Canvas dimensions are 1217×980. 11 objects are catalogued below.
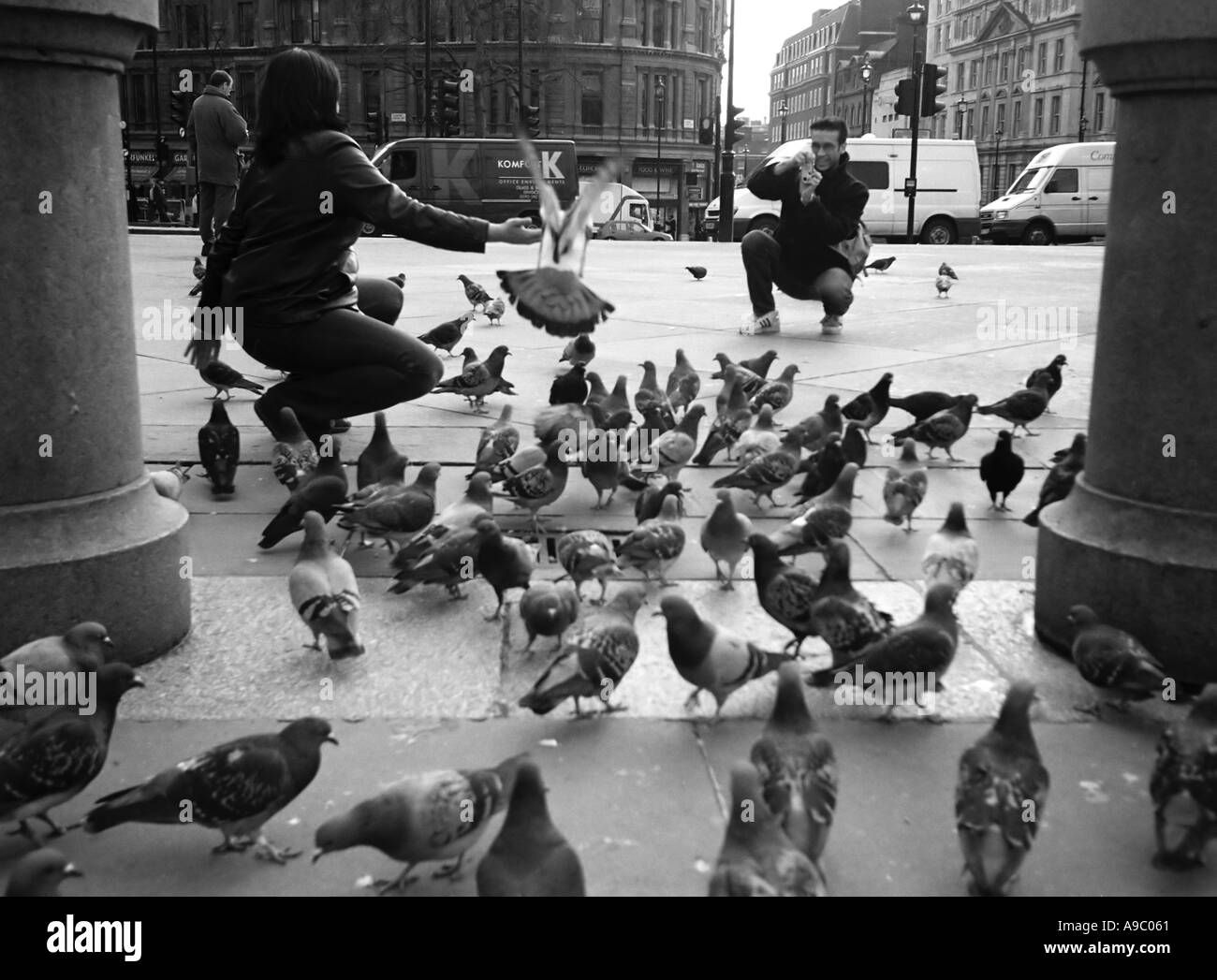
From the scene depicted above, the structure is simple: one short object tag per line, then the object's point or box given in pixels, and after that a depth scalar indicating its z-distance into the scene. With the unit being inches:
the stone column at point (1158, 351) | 142.2
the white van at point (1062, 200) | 1263.5
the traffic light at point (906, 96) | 1232.8
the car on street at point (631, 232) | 1409.9
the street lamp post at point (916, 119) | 1218.3
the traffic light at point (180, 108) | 1536.7
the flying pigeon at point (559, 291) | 136.9
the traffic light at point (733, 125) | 680.5
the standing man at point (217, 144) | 581.3
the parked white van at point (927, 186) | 1266.0
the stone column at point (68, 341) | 137.9
